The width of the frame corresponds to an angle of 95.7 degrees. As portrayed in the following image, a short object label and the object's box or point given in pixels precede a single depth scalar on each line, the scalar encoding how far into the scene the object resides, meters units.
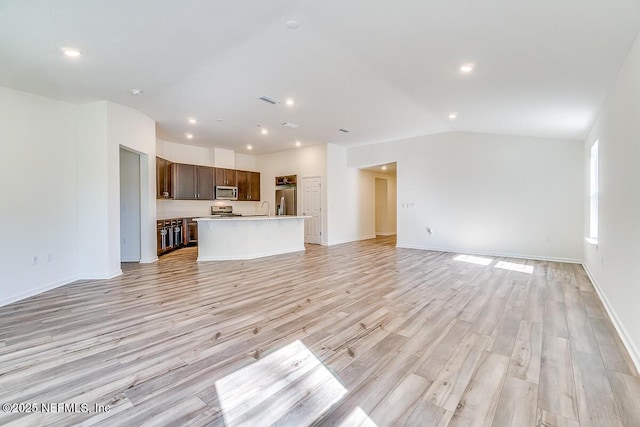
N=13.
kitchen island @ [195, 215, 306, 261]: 6.06
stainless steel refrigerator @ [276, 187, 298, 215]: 9.09
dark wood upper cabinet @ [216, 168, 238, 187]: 8.62
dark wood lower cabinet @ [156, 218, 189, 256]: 6.69
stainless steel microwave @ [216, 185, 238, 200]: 8.63
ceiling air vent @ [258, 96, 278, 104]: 4.69
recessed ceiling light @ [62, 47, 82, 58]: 2.97
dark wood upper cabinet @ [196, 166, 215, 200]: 8.17
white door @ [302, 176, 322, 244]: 8.52
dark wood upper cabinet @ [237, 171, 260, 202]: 9.25
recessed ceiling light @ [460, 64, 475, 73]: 3.22
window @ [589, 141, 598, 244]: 4.41
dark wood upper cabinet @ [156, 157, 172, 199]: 6.41
